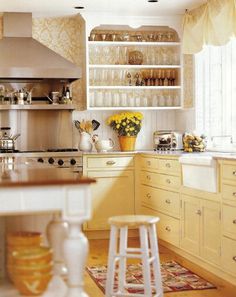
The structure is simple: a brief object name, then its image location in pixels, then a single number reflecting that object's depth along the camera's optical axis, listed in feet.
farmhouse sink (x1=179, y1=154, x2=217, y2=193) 15.47
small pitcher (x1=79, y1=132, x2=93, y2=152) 22.50
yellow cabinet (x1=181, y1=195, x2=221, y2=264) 15.46
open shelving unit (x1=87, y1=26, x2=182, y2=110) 23.12
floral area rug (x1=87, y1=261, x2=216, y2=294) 14.88
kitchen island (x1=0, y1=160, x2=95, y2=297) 8.36
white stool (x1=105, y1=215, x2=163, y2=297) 12.32
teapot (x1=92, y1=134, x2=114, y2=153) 22.51
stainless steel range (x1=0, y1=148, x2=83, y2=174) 21.33
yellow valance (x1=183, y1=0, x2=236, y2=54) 19.18
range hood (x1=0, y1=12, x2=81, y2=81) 21.74
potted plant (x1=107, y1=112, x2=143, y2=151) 23.09
